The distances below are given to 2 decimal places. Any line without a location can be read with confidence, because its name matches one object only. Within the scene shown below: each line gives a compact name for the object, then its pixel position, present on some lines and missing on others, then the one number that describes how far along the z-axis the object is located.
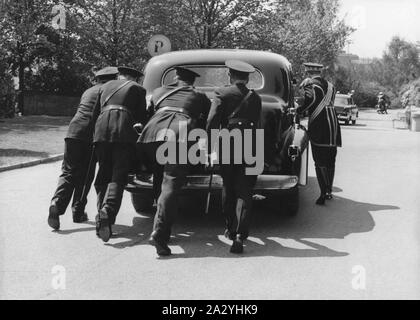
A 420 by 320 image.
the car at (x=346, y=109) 31.39
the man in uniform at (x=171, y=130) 5.57
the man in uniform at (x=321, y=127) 8.24
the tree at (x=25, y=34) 25.90
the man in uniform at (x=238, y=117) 5.77
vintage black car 6.42
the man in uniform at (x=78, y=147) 6.66
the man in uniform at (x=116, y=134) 6.11
